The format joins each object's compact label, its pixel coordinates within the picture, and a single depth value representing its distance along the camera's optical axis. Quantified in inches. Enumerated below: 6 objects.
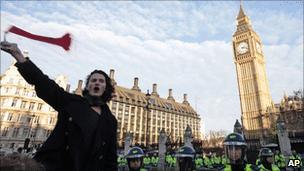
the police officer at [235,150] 149.1
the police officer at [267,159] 248.0
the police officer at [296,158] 506.0
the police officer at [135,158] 221.9
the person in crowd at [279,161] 498.6
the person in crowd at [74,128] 68.2
